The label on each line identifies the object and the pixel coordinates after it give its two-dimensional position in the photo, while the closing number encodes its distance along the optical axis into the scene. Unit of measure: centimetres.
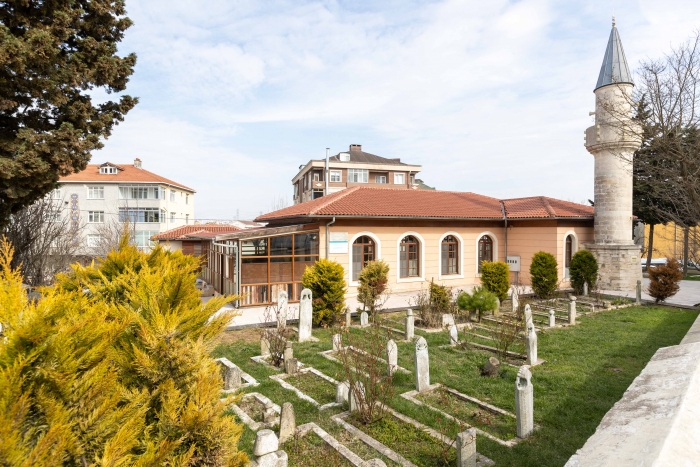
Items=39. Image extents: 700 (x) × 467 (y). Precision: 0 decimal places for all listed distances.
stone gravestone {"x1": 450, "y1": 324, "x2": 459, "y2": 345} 895
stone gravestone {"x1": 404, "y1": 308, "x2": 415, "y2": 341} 970
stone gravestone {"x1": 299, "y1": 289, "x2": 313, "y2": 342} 988
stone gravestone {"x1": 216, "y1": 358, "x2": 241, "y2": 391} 653
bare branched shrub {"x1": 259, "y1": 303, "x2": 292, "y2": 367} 777
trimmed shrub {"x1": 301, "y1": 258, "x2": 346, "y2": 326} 1112
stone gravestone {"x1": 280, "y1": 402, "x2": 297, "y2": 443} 473
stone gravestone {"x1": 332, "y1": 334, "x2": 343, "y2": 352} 806
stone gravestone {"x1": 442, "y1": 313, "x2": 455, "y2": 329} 1044
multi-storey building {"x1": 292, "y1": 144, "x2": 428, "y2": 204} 4269
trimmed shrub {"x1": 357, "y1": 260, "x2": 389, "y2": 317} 1202
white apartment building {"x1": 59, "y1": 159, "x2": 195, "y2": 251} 3791
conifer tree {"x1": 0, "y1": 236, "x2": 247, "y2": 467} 148
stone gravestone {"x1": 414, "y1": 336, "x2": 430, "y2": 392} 632
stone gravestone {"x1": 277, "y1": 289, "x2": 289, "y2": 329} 1012
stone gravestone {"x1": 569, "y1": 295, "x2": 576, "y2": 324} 1130
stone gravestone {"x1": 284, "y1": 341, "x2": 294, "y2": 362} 734
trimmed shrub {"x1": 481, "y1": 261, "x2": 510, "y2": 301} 1376
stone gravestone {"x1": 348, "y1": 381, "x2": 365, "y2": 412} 532
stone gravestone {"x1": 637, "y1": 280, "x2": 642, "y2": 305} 1443
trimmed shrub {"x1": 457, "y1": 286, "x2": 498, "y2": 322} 1131
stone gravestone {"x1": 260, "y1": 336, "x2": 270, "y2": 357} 840
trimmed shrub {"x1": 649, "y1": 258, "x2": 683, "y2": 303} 1412
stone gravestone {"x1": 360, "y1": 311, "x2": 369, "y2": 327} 1115
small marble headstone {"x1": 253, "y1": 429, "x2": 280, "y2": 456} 343
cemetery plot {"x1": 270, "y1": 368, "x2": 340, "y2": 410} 600
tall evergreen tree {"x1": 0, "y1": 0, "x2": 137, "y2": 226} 813
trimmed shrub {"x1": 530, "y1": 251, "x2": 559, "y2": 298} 1500
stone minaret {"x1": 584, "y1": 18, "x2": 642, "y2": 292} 1684
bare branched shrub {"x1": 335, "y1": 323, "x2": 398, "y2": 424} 517
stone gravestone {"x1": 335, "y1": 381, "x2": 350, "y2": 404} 583
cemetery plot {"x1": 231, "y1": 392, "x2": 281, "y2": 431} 520
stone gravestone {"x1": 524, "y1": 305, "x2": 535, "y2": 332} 930
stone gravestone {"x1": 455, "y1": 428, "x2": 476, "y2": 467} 405
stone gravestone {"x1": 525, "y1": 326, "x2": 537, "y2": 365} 768
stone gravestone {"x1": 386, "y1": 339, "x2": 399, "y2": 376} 678
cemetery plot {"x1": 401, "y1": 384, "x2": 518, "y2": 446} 503
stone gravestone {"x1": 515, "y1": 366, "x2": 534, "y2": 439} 488
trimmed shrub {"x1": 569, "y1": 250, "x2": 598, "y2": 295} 1658
